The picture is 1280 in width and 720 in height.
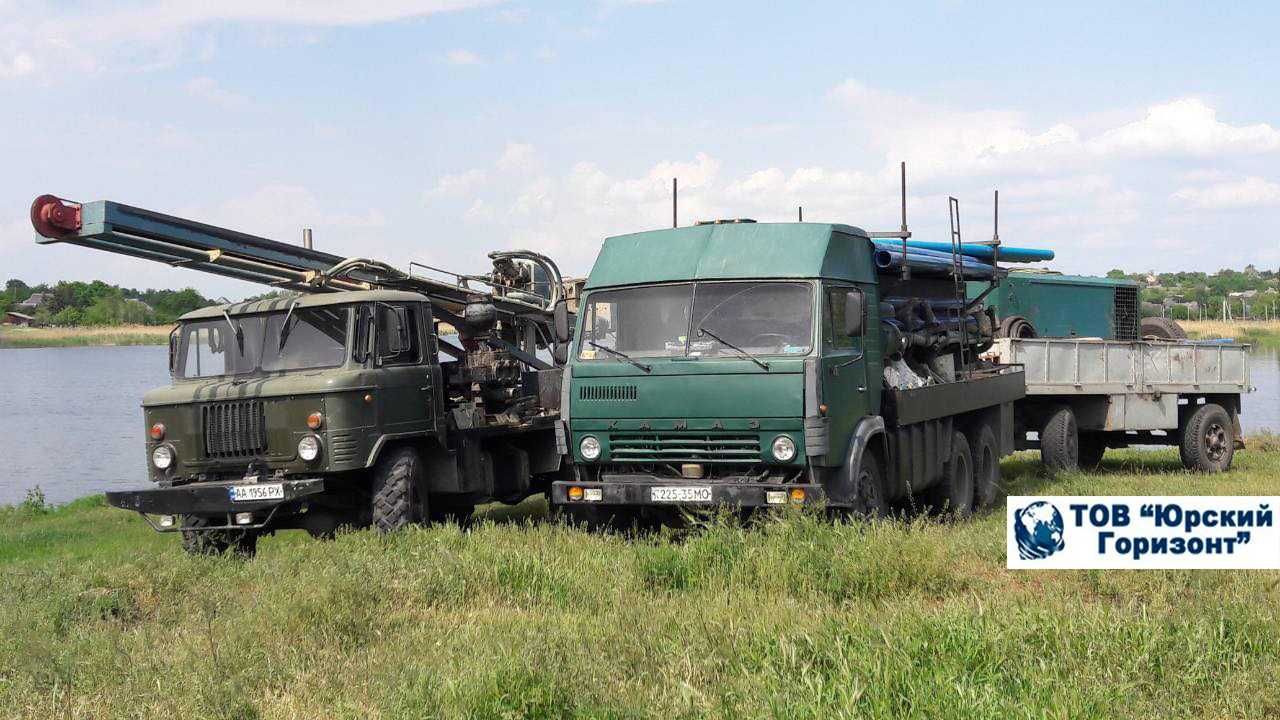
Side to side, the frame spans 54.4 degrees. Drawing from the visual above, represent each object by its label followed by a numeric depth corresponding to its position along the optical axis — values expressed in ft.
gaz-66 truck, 34.65
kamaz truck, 31.27
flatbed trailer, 53.83
